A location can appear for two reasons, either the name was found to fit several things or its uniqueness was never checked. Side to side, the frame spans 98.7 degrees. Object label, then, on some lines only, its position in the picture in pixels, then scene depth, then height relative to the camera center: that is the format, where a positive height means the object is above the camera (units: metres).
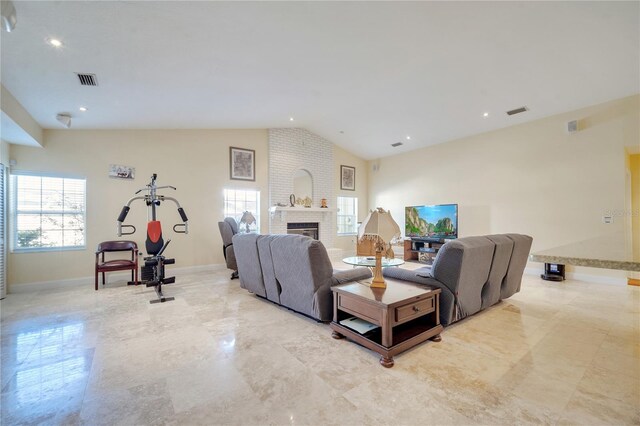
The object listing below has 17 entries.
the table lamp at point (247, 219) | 6.07 -0.05
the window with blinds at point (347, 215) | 8.41 +0.03
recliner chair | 5.18 -0.42
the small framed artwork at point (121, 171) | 4.92 +0.83
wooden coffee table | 2.12 -0.82
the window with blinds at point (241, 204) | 6.25 +0.30
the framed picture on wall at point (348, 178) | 8.26 +1.17
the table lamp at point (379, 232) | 2.50 -0.15
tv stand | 6.59 -0.82
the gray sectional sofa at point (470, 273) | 2.62 -0.60
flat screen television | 6.37 -0.13
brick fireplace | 6.81 +1.16
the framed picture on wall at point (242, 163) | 6.23 +1.24
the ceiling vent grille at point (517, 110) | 4.95 +1.92
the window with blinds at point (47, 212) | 4.30 +0.09
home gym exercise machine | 4.05 -0.54
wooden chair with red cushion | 4.32 -0.73
